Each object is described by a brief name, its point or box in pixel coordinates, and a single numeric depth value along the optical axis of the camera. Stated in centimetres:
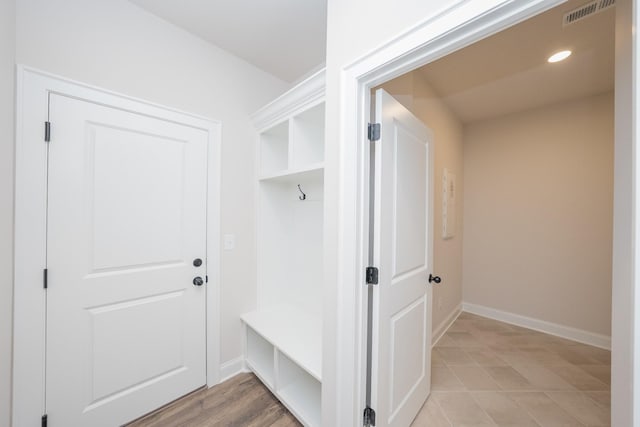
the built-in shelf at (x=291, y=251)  168
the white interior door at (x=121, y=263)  135
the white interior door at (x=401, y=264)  122
